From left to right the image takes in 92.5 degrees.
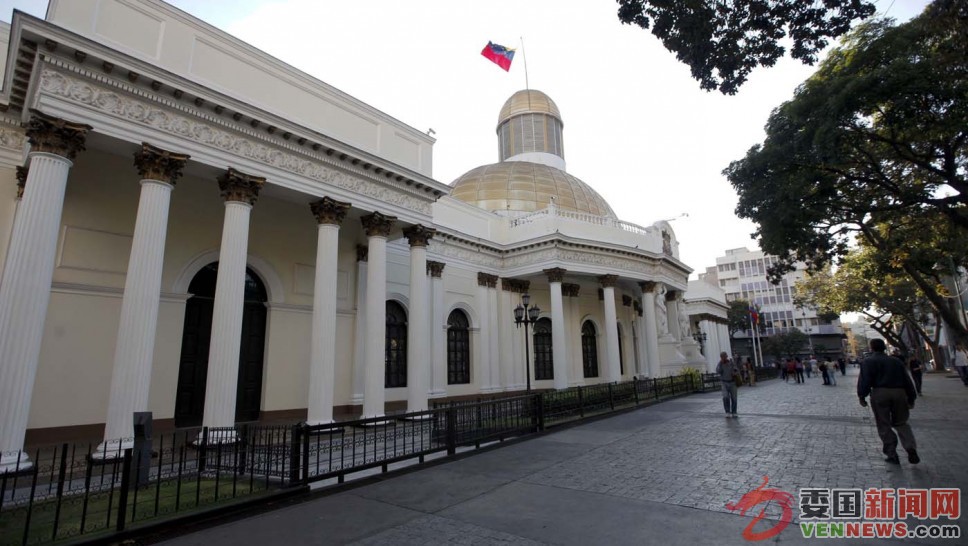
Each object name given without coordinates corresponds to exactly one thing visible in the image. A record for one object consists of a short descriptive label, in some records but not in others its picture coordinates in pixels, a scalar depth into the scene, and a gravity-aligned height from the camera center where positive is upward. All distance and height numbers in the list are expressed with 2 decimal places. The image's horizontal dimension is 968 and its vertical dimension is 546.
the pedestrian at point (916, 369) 15.50 -0.32
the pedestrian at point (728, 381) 12.10 -0.47
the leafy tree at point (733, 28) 6.71 +4.87
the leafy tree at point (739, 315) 58.59 +5.89
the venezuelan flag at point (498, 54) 26.27 +17.49
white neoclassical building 8.62 +3.64
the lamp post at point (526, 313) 15.13 +1.76
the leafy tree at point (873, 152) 9.62 +5.17
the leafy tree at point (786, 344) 61.09 +2.37
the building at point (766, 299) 67.56 +9.62
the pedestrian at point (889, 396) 6.40 -0.51
